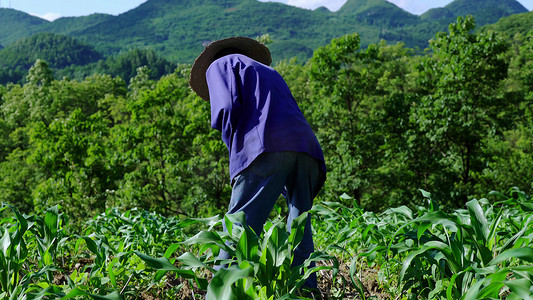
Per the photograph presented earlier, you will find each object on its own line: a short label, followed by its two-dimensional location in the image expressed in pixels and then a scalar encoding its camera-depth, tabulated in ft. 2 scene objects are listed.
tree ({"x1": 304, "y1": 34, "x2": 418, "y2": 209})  46.55
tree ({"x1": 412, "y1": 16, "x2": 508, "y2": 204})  45.29
